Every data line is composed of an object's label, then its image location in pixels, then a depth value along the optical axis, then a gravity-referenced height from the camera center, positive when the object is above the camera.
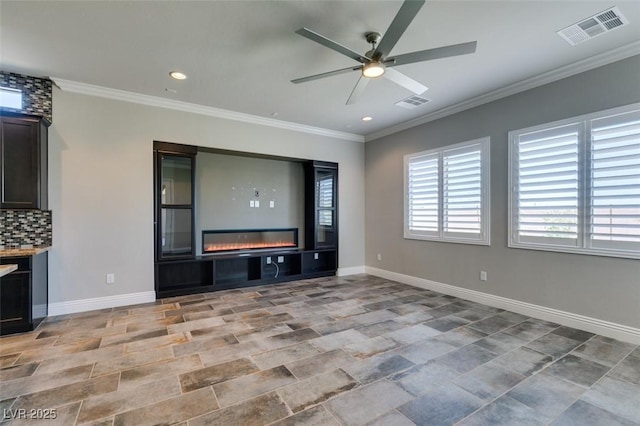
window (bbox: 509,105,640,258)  3.01 +0.32
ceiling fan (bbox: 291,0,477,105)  2.05 +1.36
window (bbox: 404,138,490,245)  4.34 +0.32
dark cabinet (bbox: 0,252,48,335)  3.11 -0.91
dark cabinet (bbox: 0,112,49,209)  3.32 +0.61
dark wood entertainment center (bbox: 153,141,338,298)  4.50 -0.61
